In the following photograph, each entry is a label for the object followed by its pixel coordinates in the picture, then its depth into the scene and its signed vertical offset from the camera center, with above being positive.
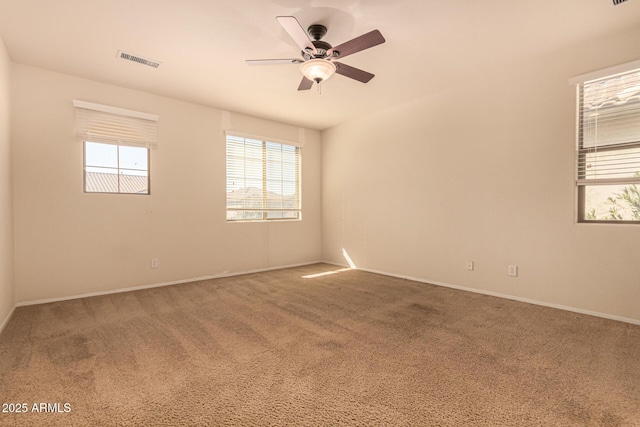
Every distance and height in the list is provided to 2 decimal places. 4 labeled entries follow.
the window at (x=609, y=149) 2.75 +0.59
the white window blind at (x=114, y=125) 3.59 +1.09
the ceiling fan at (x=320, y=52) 2.26 +1.34
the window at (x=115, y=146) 3.64 +0.83
